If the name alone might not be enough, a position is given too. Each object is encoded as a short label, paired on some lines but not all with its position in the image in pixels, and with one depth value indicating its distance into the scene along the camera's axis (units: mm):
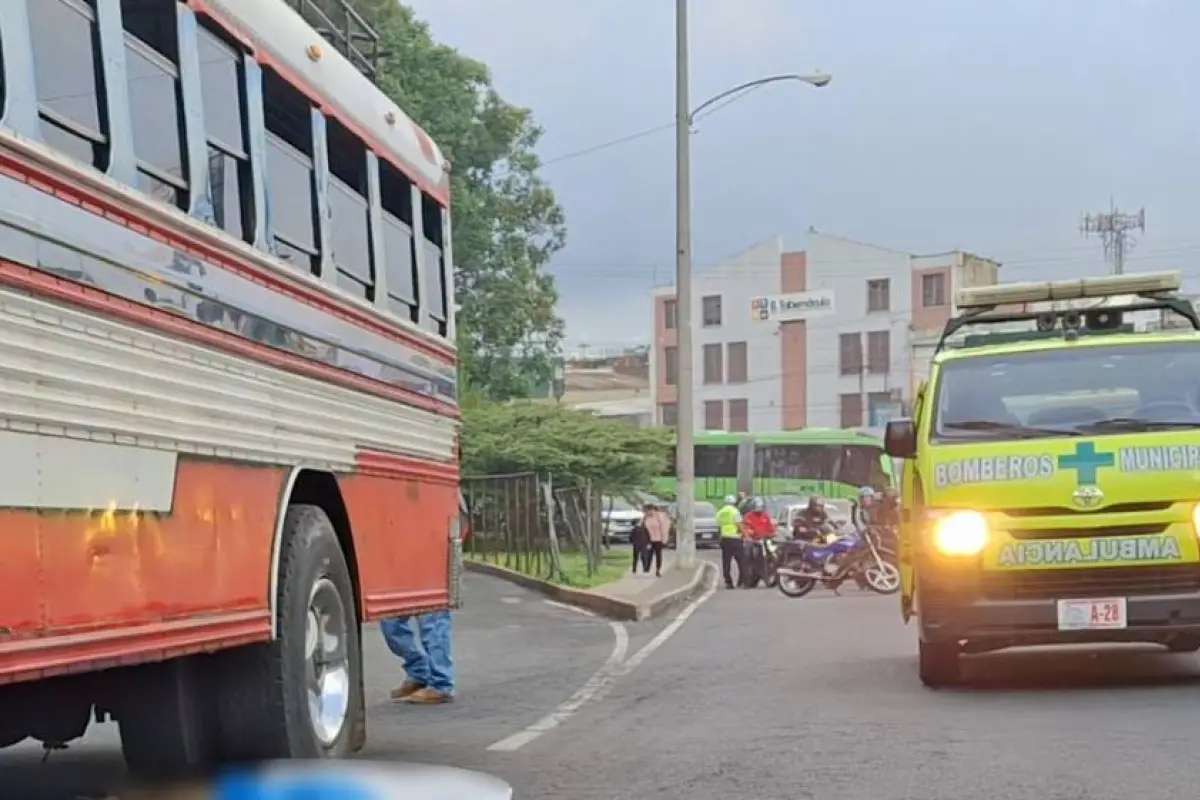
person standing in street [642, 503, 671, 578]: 30062
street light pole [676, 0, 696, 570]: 28422
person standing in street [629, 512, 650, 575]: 30438
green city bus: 56594
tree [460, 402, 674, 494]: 37844
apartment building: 75625
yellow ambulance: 10320
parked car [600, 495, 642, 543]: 48969
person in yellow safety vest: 29125
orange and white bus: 4891
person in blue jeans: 11039
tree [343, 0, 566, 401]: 42844
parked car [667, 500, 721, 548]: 49312
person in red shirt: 29234
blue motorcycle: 25719
